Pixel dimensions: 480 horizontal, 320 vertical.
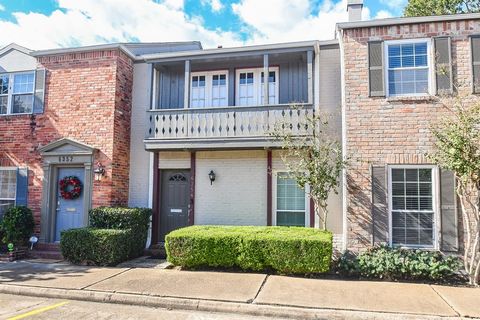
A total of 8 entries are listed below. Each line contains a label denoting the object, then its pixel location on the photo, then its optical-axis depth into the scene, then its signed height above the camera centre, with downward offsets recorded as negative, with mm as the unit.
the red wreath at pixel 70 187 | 10344 +90
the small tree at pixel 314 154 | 8469 +936
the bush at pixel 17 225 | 9820 -954
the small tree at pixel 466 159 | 6816 +665
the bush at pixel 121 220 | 9477 -757
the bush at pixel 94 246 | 8578 -1304
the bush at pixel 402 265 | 7320 -1455
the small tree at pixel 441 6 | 17406 +9099
